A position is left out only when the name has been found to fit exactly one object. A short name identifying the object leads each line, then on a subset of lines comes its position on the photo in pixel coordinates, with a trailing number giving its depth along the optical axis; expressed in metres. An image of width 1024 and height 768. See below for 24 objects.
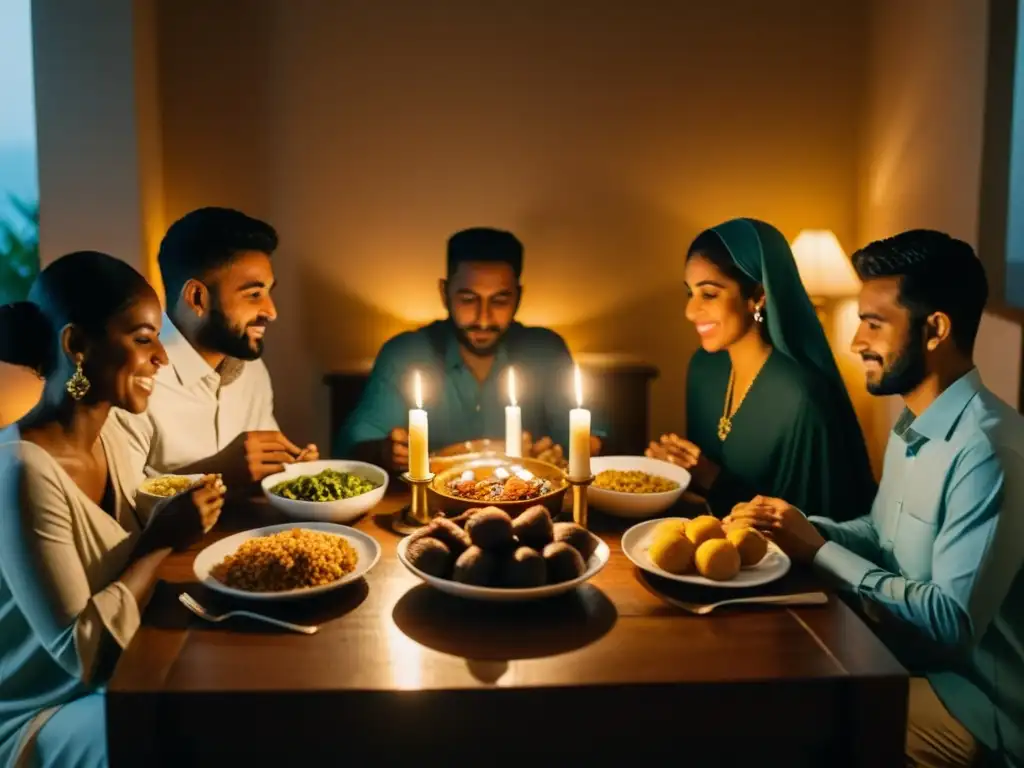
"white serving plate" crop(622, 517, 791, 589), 1.64
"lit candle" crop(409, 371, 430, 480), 1.84
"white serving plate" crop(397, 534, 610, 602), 1.51
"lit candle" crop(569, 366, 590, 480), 1.81
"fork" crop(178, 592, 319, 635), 1.51
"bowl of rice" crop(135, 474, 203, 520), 1.90
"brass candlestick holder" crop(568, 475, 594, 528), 1.87
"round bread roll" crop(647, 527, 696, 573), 1.67
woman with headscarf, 2.28
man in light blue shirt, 1.58
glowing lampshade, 3.07
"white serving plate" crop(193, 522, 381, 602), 1.56
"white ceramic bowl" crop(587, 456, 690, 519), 1.99
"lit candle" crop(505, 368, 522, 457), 2.15
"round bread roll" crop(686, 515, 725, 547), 1.71
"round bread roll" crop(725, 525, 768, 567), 1.70
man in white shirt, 2.16
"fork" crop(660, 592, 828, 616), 1.60
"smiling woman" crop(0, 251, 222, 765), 1.53
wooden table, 1.36
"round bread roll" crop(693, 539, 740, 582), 1.64
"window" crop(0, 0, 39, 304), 2.81
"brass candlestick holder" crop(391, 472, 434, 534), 1.96
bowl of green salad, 1.95
